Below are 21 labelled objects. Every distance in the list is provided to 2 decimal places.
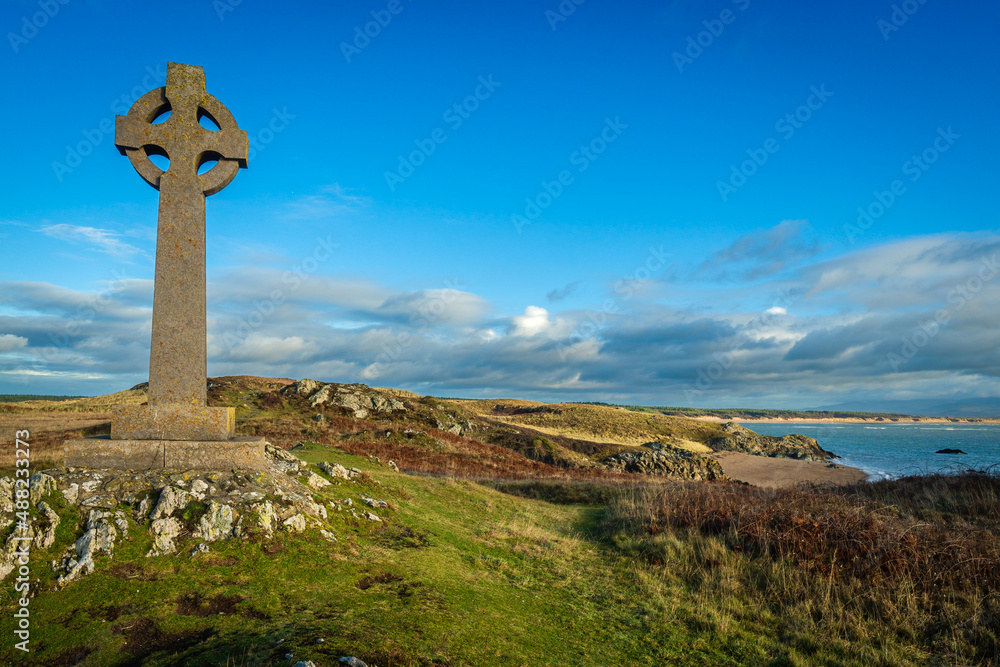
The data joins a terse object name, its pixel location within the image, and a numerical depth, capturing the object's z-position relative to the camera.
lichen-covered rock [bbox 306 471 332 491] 8.68
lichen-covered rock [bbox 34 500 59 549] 5.19
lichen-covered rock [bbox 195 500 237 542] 5.90
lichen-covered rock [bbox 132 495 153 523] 5.91
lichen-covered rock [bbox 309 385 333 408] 34.34
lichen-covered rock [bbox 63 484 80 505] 5.83
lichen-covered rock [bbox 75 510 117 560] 5.23
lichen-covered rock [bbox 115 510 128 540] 5.63
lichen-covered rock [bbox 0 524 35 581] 4.87
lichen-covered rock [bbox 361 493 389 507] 8.90
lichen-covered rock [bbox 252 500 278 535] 6.28
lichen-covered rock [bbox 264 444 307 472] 8.72
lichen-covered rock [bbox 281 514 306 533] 6.52
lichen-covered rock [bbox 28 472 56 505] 5.59
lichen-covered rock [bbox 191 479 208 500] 6.36
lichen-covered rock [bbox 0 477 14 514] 5.31
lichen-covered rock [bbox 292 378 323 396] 35.66
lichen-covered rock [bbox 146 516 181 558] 5.56
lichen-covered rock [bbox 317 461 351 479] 10.20
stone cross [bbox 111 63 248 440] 7.27
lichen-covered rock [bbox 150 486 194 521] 5.96
